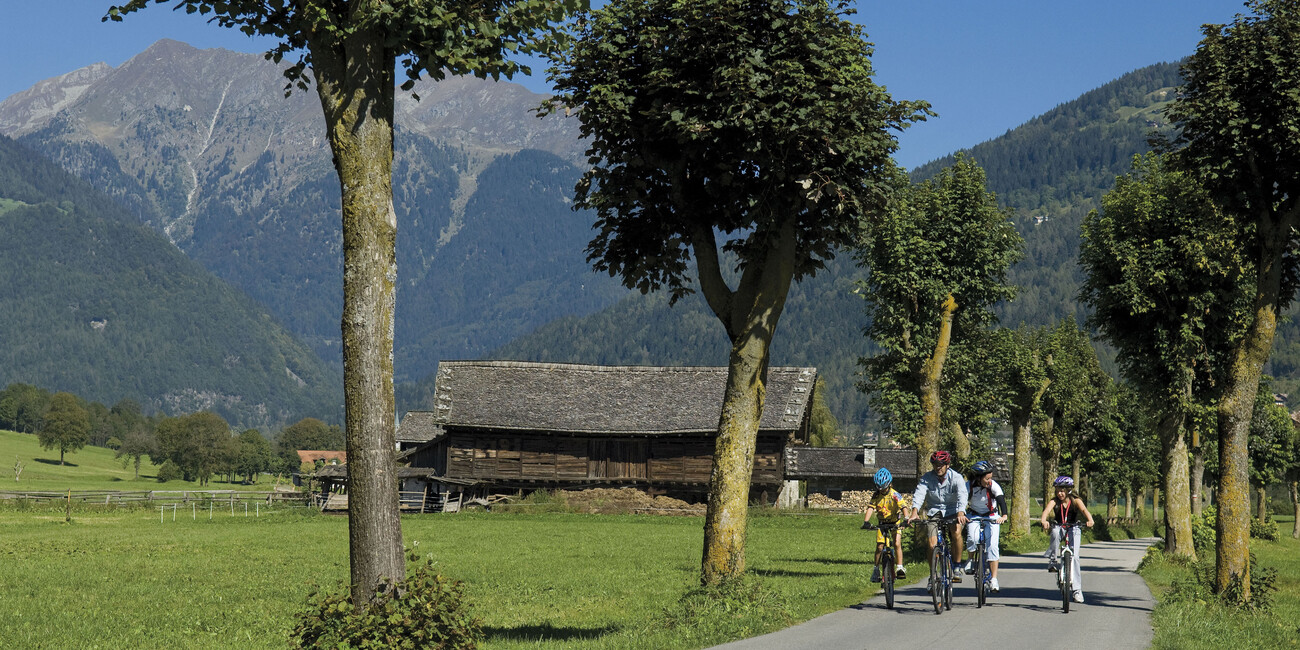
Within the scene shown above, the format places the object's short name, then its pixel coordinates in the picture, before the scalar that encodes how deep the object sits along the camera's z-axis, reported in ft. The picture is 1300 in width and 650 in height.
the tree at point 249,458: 624.63
